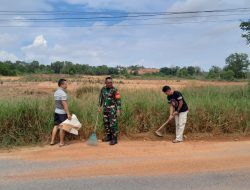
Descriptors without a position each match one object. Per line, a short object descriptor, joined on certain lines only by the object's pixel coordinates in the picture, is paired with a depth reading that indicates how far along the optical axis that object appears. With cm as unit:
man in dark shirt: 923
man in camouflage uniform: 904
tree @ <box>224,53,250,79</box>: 8364
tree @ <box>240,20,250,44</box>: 1847
